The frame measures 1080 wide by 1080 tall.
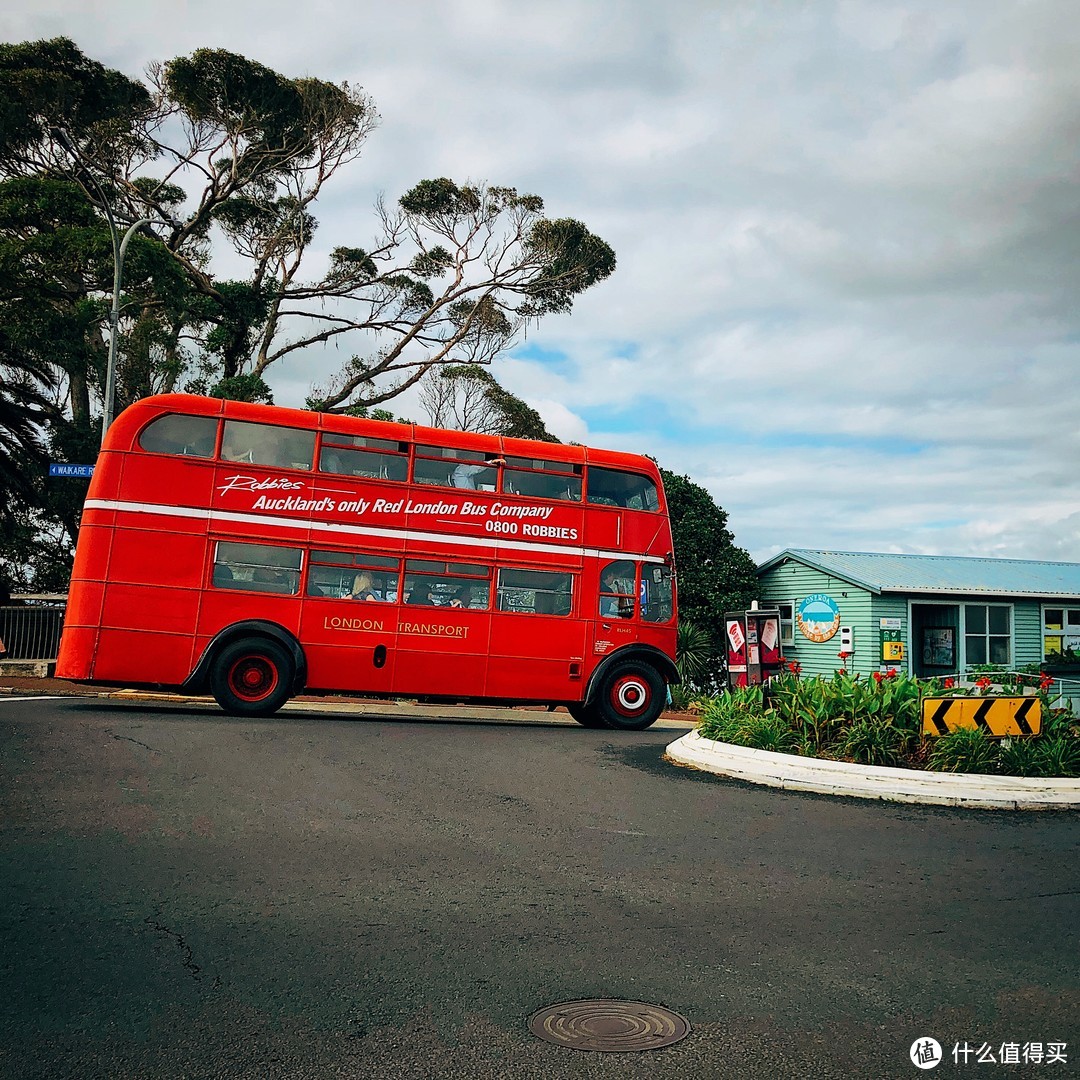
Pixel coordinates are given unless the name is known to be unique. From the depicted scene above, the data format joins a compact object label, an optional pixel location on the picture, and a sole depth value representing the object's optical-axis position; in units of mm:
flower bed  9797
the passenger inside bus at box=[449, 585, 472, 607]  15195
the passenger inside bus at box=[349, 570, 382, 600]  14711
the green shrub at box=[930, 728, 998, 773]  9648
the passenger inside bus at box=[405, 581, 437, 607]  14984
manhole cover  3855
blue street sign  17297
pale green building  23156
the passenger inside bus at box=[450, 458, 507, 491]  15352
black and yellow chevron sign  9977
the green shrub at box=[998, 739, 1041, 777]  9781
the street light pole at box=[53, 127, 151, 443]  19203
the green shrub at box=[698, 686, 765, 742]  11148
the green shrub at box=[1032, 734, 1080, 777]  9797
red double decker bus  13734
